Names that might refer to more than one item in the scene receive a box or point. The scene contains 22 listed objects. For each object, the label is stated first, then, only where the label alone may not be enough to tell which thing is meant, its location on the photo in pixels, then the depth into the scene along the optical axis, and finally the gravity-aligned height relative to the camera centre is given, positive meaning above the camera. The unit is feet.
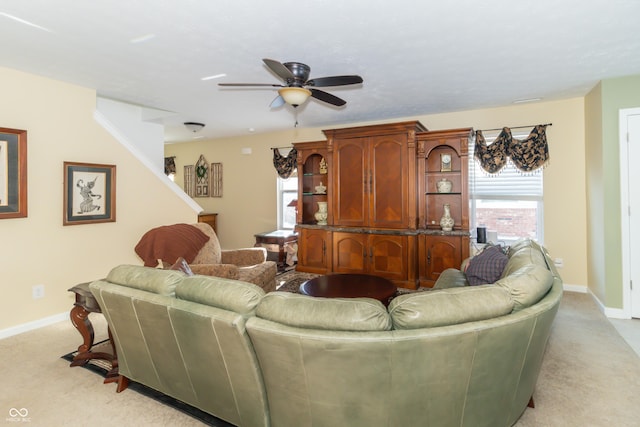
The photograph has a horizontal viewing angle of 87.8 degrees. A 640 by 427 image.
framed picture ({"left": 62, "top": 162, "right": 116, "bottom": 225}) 11.91 +0.93
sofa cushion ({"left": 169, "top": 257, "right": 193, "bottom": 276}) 8.69 -1.32
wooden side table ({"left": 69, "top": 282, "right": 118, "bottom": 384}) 7.87 -2.76
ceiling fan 8.56 +3.54
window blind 15.21 +1.48
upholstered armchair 10.28 -1.62
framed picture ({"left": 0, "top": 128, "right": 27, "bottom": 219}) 10.22 +1.42
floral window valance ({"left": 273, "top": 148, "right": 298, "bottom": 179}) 20.42 +3.34
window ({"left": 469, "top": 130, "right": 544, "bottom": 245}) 15.24 +0.60
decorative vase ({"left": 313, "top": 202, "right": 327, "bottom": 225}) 18.01 +0.08
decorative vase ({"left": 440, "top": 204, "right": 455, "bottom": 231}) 15.33 -0.30
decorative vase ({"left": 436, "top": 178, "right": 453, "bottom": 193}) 15.69 +1.35
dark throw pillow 9.23 -1.50
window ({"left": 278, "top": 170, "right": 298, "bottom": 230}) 21.29 +0.90
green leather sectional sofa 4.51 -1.97
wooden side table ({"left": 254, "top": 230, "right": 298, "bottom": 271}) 18.72 -1.47
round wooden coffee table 9.75 -2.27
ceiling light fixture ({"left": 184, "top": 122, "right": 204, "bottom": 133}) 17.84 +4.93
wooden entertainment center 15.10 +0.59
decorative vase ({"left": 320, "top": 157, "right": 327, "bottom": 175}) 18.43 +2.73
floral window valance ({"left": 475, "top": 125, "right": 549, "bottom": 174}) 14.48 +2.84
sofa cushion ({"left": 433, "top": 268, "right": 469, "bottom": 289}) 9.87 -2.04
